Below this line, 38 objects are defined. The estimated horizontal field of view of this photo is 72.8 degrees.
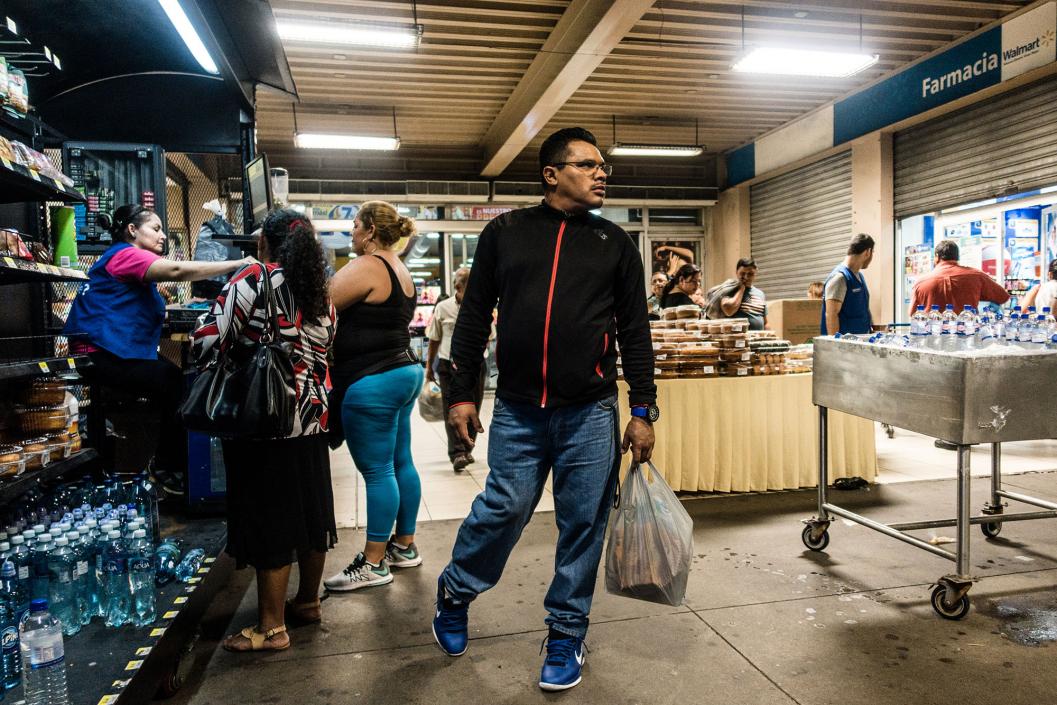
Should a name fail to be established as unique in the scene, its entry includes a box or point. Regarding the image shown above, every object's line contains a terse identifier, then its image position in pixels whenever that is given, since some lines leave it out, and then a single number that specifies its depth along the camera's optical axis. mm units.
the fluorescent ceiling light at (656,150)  10016
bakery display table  4457
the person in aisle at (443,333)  5531
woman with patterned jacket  2357
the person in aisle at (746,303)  6105
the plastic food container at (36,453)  2709
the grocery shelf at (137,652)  1910
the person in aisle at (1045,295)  6566
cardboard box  7863
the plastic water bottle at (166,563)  2715
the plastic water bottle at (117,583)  2334
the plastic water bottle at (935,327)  3432
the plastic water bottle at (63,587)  2260
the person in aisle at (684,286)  5914
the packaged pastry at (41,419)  2922
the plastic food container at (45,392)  2959
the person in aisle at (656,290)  8133
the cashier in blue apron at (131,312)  3348
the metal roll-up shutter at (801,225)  9812
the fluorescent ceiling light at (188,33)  3314
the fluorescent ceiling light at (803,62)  7027
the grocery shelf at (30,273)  2467
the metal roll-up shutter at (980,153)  6887
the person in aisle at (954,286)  5844
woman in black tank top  2930
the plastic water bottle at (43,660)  1817
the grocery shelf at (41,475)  2445
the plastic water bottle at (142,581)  2363
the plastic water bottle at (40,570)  2250
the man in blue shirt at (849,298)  5191
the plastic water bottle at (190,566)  2734
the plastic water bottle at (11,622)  1990
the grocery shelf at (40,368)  2461
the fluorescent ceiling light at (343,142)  9391
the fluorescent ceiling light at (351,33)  6199
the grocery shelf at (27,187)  2498
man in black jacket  2219
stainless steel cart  2686
